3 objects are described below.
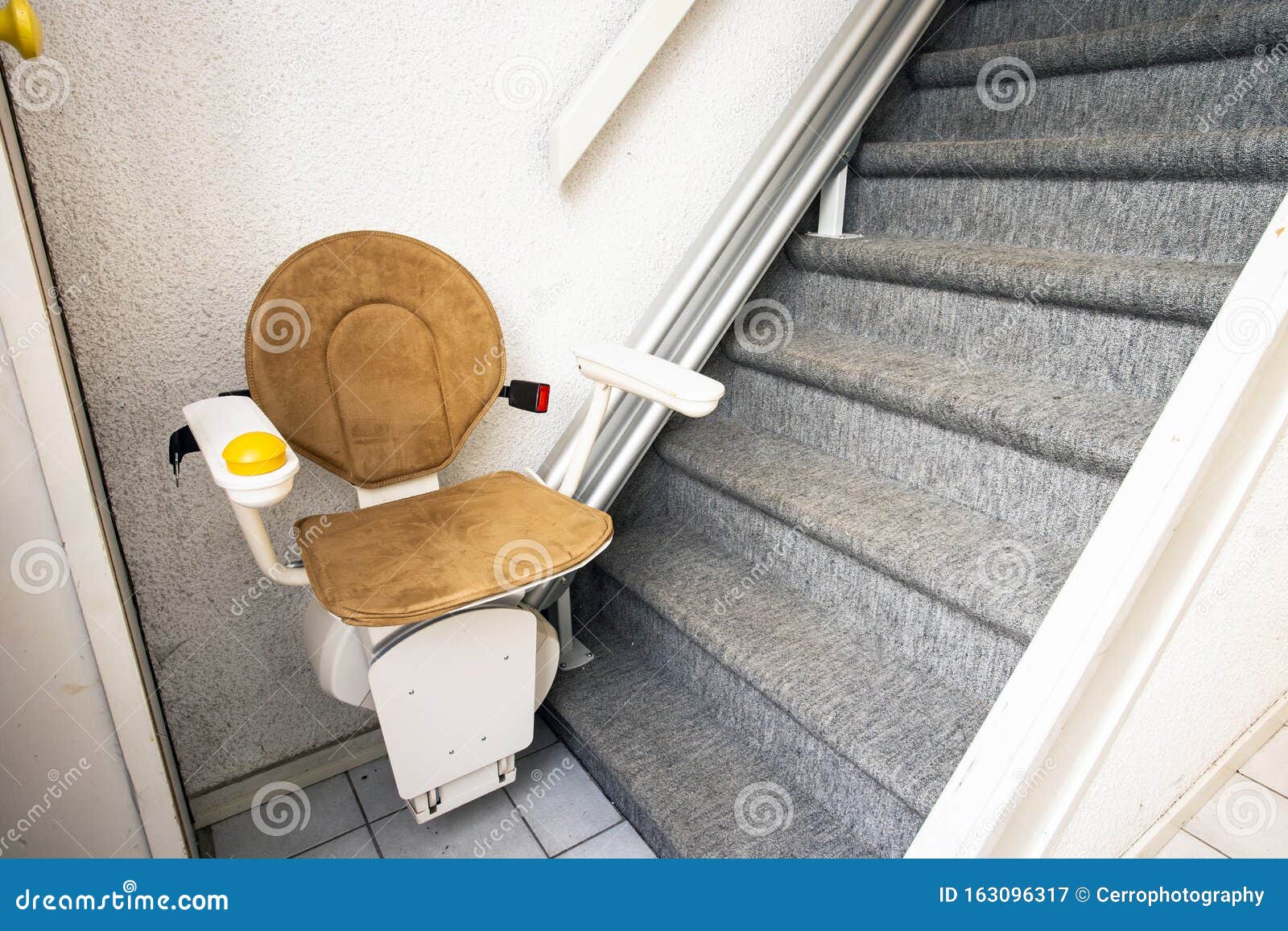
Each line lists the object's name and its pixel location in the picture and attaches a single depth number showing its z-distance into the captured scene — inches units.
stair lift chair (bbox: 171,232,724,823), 46.8
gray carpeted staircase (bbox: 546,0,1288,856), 52.8
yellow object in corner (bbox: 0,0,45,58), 29.3
